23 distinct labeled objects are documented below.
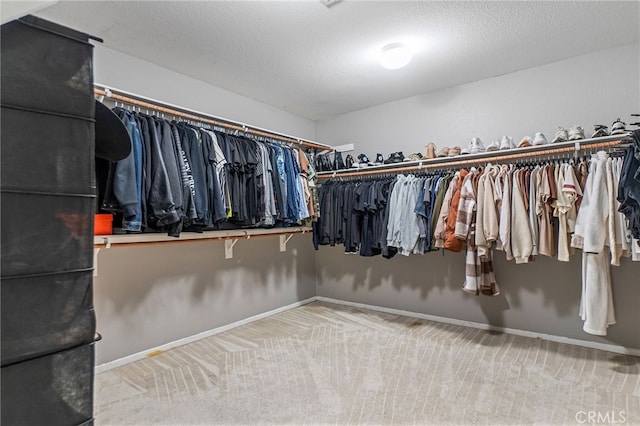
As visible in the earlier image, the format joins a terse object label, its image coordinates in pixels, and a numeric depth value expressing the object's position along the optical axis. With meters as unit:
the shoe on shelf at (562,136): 2.68
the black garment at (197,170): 2.51
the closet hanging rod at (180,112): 2.22
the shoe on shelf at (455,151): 3.25
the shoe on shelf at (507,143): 2.94
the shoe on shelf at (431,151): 3.39
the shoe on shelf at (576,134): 2.61
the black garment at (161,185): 2.23
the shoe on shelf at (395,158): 3.62
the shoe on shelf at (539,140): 2.77
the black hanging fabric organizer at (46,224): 0.70
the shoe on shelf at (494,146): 3.01
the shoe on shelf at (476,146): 3.14
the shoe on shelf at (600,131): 2.50
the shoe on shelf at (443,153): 3.30
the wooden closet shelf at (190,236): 2.14
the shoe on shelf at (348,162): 4.02
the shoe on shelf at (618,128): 2.43
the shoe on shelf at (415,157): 3.49
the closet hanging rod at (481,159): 2.52
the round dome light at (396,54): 2.67
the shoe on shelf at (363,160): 3.95
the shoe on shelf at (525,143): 2.84
